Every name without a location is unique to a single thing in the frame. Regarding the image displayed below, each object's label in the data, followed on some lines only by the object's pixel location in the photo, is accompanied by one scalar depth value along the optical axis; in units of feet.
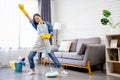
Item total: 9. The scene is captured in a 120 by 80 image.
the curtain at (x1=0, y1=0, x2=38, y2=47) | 15.87
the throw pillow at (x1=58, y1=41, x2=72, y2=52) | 15.52
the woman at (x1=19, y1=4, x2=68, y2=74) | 11.36
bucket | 13.15
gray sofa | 11.56
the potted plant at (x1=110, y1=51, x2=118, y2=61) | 11.22
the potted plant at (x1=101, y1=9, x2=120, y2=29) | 11.53
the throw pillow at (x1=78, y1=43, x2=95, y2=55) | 11.48
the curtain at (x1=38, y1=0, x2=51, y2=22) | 18.52
